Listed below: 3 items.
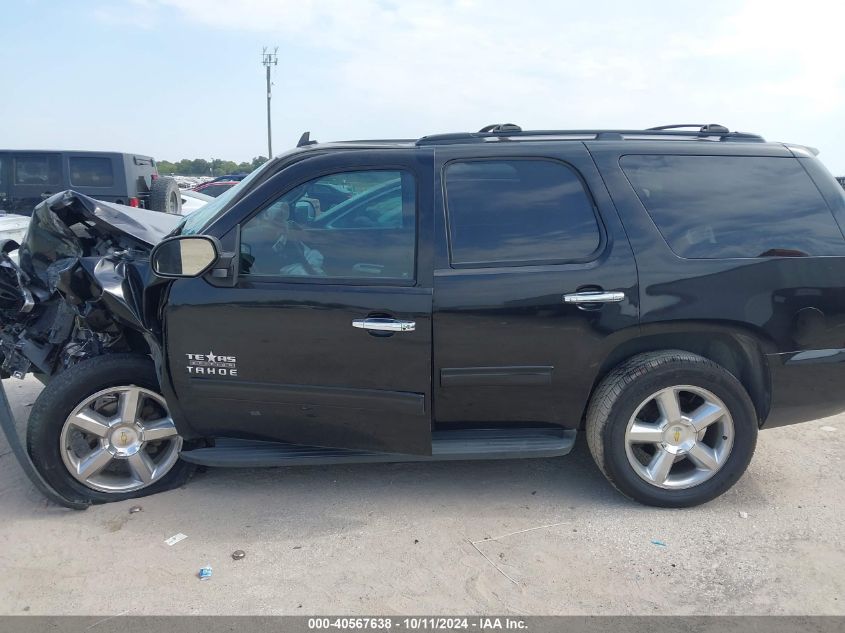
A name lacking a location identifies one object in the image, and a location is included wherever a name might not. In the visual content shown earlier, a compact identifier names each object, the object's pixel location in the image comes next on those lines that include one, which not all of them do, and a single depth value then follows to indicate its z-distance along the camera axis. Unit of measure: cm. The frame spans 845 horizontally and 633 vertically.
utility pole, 4021
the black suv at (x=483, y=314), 313
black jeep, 1198
